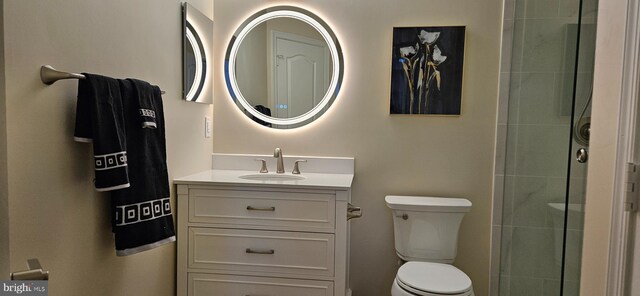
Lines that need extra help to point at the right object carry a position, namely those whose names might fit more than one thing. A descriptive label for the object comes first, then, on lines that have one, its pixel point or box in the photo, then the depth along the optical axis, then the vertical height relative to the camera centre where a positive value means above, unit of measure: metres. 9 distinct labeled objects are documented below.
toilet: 2.10 -0.51
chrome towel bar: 1.16 +0.14
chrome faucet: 2.31 -0.19
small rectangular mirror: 2.04 +0.39
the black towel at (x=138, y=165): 1.35 -0.16
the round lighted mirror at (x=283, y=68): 2.39 +0.37
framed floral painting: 2.24 +0.36
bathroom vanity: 1.88 -0.53
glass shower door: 1.27 -0.04
